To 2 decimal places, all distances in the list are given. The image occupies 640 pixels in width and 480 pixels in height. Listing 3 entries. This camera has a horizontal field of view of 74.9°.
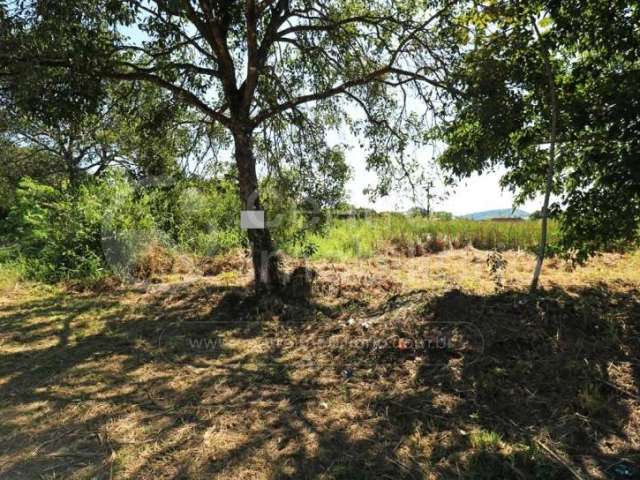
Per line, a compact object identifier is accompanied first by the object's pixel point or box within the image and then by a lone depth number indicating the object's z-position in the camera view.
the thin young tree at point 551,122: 3.47
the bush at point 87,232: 7.14
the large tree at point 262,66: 3.61
